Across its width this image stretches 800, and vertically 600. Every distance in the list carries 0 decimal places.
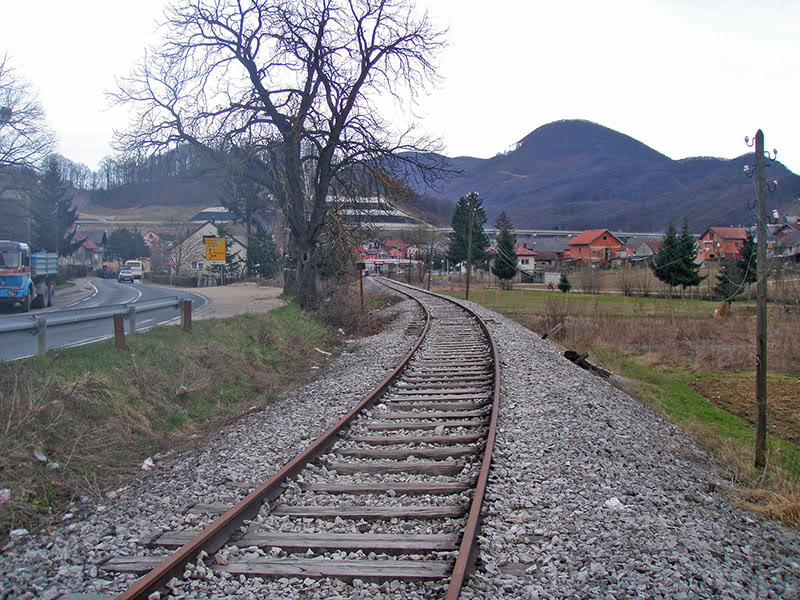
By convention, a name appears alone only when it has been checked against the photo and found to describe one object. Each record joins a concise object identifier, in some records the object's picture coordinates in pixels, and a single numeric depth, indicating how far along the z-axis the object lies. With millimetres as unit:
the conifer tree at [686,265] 57656
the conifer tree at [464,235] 84125
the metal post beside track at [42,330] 9281
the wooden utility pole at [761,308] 10836
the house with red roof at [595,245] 123000
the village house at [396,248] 97550
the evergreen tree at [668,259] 58000
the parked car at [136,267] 68050
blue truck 21125
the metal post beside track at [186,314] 13812
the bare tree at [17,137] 33344
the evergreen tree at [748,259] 49125
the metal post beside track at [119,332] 10641
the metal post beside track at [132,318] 11845
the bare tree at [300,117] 21547
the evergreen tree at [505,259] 71375
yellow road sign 19031
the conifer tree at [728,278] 47156
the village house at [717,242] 91062
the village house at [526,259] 109688
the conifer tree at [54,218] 56531
